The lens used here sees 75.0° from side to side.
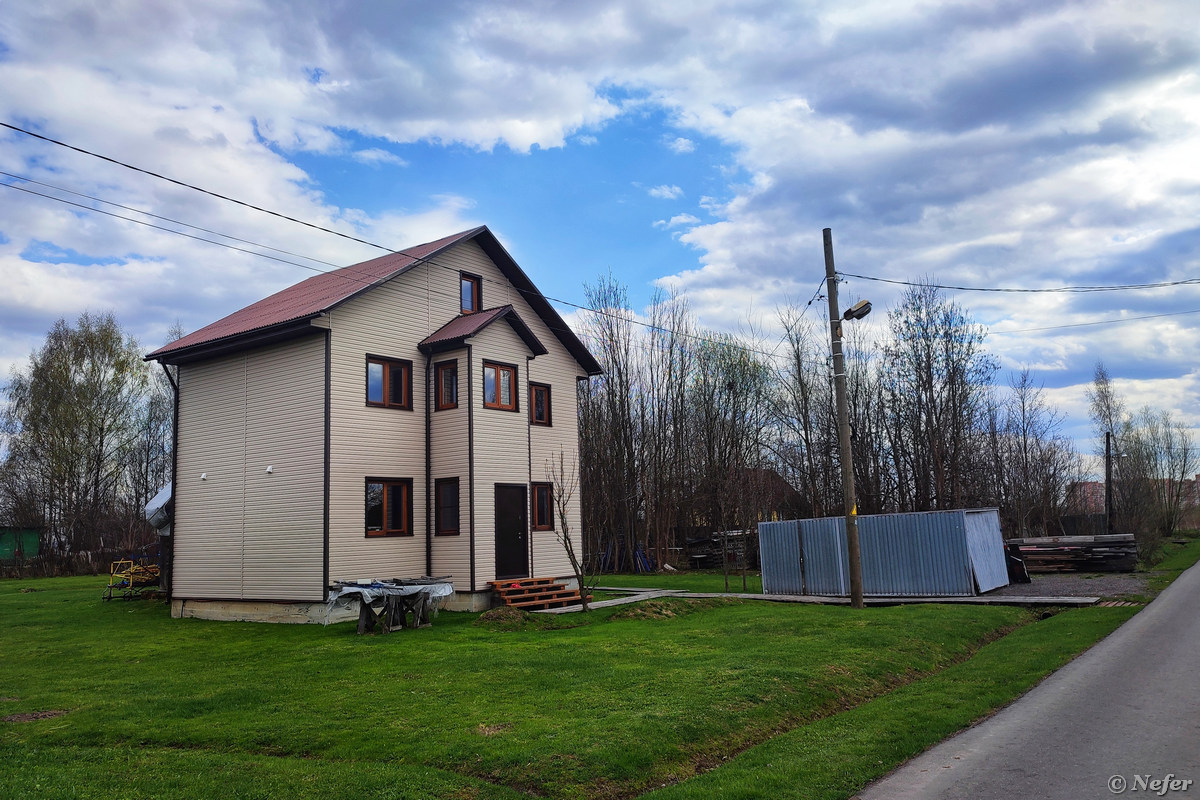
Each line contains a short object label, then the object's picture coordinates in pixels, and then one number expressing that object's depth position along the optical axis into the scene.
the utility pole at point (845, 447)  16.58
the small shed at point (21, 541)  45.31
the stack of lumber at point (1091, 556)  27.14
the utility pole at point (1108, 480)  40.12
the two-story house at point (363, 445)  18.00
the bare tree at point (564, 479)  21.70
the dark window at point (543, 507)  21.22
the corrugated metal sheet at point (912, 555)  19.75
